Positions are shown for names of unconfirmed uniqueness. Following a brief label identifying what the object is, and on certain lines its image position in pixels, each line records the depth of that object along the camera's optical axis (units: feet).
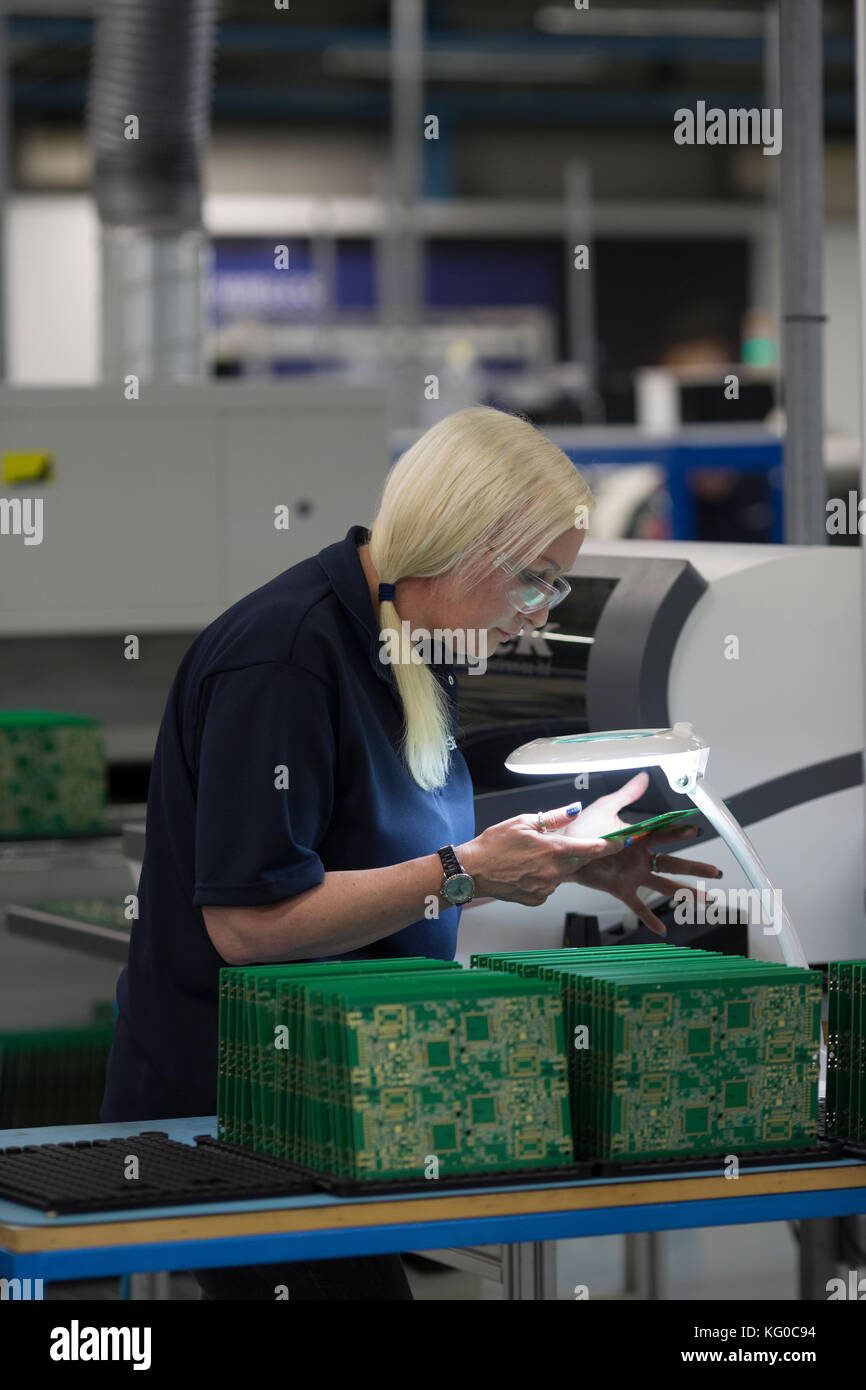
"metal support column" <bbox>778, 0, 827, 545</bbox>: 26.99
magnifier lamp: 23.47
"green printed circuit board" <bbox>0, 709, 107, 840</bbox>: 32.56
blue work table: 22.30
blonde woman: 23.21
